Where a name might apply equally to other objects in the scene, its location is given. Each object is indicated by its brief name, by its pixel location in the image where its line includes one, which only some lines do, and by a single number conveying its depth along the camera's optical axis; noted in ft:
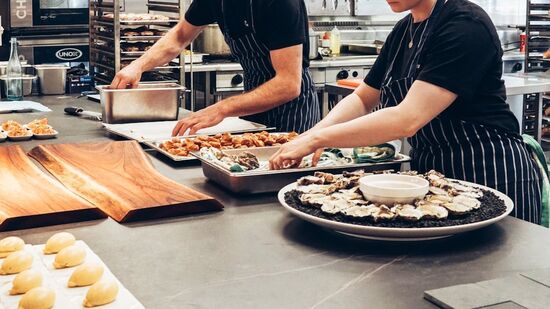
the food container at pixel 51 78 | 14.17
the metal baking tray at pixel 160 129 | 9.67
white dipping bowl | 5.57
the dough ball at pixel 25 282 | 4.29
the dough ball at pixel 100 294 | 4.11
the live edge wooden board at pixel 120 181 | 6.17
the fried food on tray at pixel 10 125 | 9.84
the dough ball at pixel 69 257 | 4.69
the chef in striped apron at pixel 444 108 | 6.92
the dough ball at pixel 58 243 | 4.95
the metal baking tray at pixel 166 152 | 8.06
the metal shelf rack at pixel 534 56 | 20.12
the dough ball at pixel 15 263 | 4.60
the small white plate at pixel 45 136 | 9.70
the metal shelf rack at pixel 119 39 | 15.40
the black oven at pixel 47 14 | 17.44
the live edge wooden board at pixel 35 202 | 5.83
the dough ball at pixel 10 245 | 4.88
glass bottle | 13.10
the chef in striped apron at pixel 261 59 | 9.96
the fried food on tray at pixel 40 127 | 9.79
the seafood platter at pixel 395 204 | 5.24
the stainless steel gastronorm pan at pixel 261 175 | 6.66
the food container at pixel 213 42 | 20.01
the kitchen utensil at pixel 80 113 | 11.40
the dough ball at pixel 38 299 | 4.02
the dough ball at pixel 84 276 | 4.39
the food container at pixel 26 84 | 13.38
